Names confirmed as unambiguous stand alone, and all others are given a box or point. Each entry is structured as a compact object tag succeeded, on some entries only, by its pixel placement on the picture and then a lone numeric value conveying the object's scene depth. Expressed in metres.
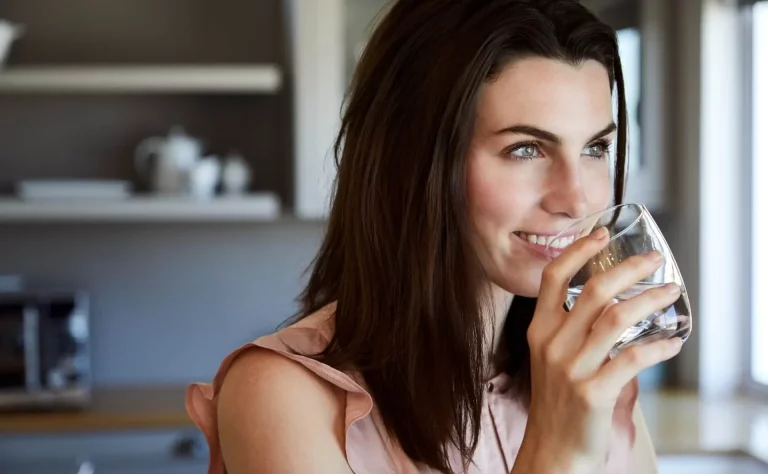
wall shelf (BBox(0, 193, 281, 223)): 2.40
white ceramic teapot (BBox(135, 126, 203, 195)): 2.54
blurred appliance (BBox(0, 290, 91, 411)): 2.45
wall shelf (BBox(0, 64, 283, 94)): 2.40
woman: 0.99
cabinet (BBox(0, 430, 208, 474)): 2.28
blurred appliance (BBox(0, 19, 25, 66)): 2.47
